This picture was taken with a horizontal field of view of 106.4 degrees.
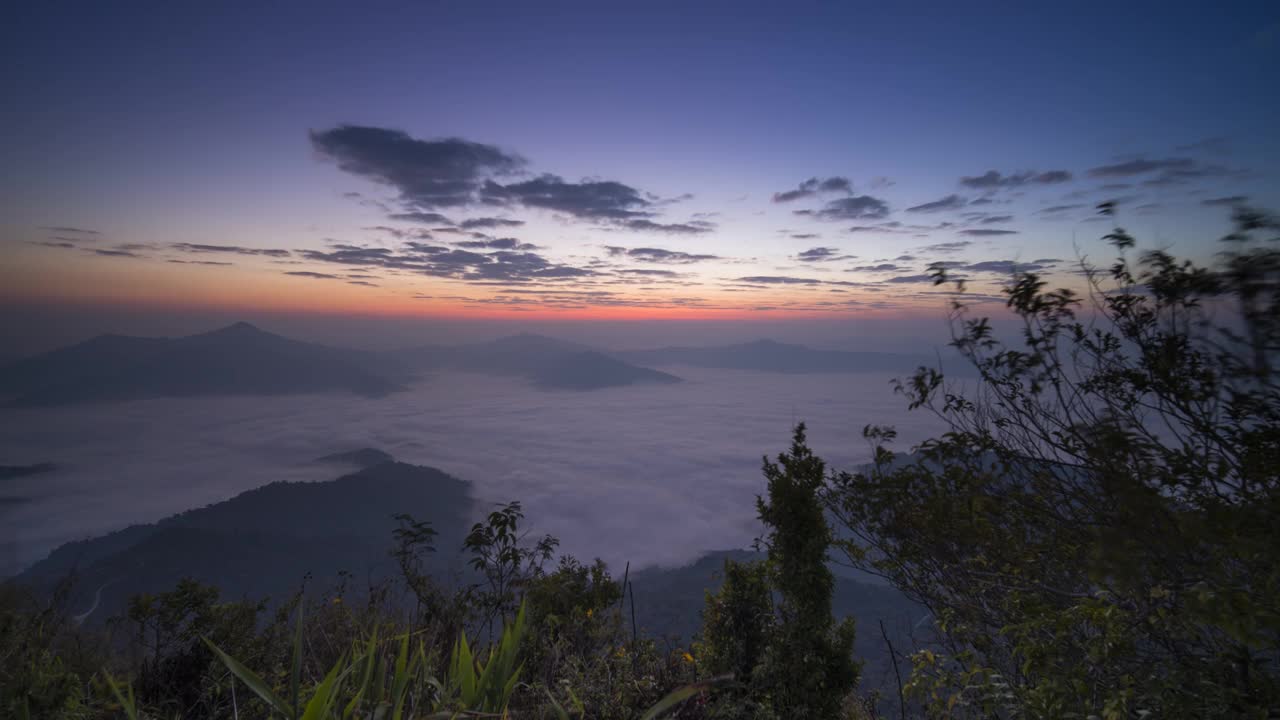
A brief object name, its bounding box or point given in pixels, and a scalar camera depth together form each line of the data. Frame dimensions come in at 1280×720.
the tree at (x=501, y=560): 6.68
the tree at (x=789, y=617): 4.32
